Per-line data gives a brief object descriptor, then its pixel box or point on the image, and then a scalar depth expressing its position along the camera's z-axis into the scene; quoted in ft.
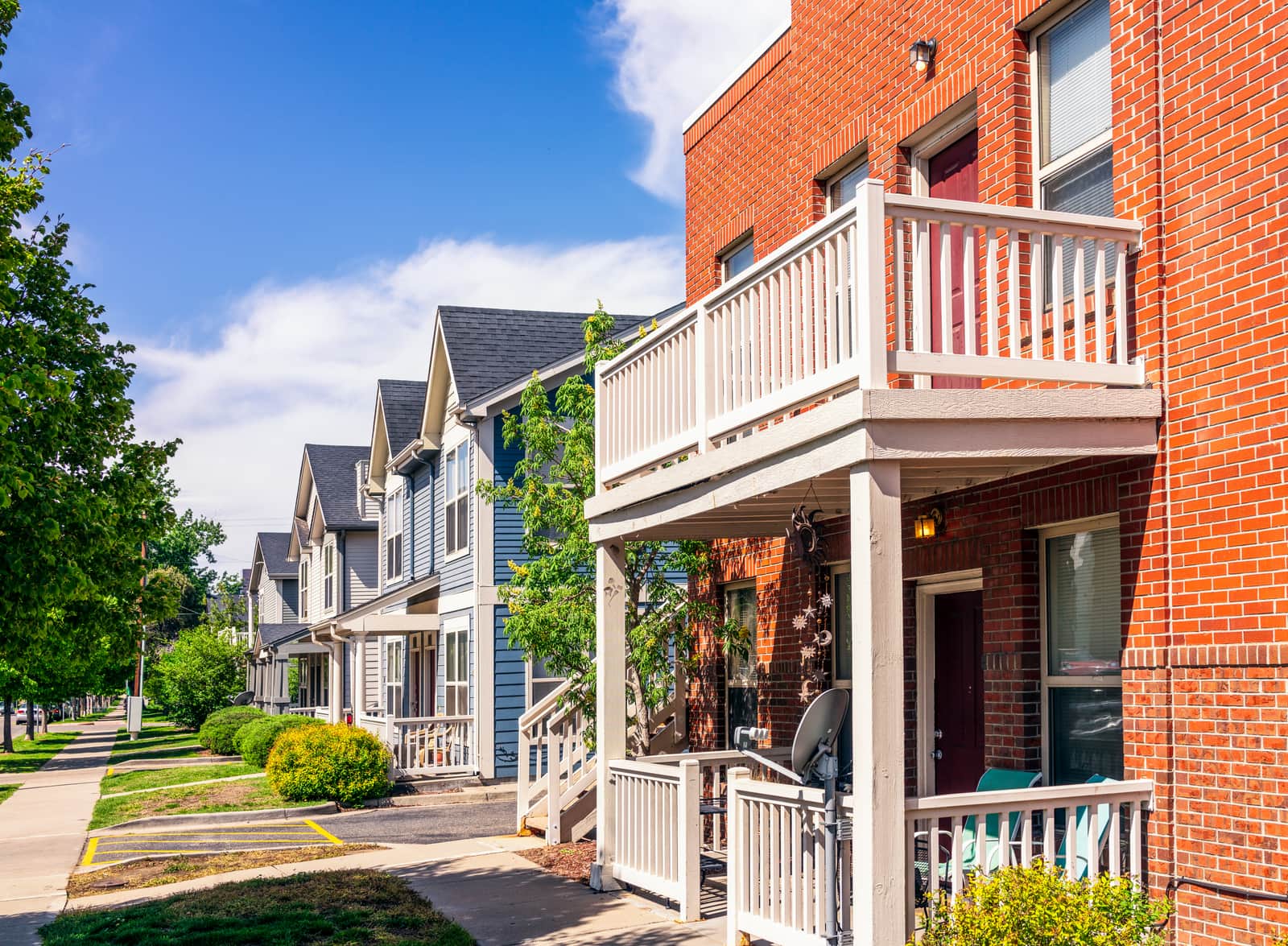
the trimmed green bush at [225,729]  113.60
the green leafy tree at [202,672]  148.25
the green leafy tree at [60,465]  35.37
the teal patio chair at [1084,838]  23.21
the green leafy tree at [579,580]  46.50
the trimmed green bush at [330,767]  65.87
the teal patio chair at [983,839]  23.07
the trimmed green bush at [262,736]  89.40
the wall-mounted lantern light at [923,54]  32.65
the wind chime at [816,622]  37.19
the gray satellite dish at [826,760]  24.77
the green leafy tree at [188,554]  330.75
